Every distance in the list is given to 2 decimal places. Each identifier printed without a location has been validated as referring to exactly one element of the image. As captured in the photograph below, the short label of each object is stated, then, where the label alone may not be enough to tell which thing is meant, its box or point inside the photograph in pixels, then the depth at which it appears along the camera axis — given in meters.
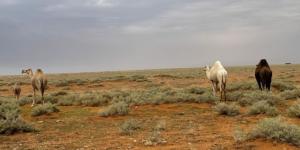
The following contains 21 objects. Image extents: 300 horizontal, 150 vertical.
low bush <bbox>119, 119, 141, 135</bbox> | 12.27
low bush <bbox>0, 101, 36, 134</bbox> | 13.39
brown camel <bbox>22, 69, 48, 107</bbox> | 23.03
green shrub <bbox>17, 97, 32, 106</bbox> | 23.29
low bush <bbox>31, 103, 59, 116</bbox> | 18.06
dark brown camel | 21.69
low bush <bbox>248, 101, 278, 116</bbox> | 15.24
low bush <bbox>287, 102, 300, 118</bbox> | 14.03
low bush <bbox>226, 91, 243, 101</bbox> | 20.76
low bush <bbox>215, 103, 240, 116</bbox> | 15.58
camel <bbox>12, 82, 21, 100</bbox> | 26.95
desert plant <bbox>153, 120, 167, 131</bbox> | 12.77
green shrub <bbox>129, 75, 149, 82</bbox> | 48.95
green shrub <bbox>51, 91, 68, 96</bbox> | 28.88
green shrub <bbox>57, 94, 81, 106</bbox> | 22.75
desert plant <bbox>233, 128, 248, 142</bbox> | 9.92
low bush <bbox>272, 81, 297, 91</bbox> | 27.25
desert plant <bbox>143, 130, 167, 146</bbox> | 10.43
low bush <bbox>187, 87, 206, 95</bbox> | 24.58
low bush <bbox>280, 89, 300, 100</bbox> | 20.72
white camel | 20.53
